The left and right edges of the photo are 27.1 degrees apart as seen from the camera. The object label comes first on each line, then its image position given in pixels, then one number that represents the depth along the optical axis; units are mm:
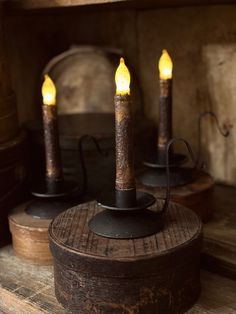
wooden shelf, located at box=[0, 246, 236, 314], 1057
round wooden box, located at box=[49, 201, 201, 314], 955
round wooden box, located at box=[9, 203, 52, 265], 1257
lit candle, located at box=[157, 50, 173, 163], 1388
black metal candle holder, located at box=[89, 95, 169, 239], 993
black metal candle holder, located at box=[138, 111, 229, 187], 1369
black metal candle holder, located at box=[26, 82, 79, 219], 1303
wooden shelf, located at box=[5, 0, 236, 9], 1267
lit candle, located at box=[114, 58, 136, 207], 982
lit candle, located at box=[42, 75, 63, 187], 1305
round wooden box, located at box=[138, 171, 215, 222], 1315
